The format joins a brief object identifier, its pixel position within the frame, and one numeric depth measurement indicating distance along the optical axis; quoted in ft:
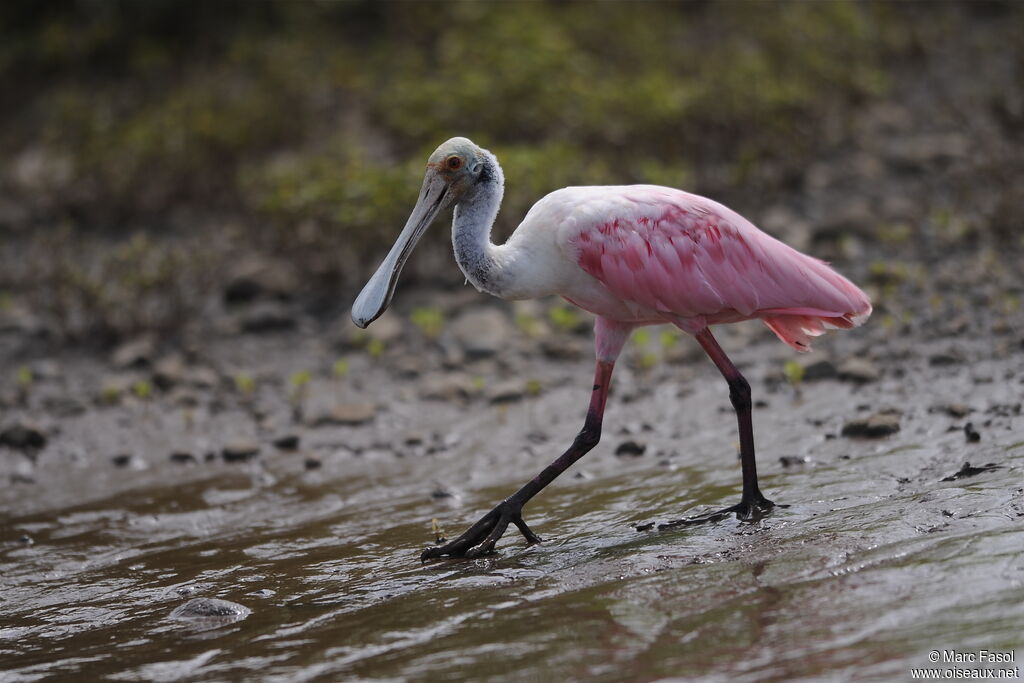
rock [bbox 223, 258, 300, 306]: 73.46
